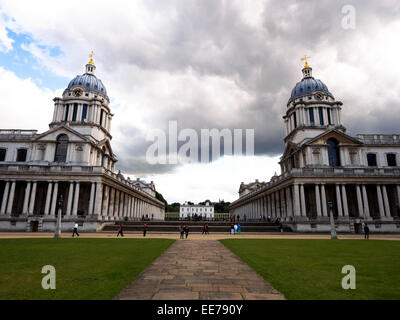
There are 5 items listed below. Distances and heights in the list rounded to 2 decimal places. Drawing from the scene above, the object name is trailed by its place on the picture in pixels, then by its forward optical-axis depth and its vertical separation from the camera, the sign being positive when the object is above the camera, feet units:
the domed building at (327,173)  131.54 +22.81
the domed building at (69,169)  132.05 +24.75
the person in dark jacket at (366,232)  87.21 -5.59
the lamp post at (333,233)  86.48 -5.92
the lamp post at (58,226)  83.05 -3.82
